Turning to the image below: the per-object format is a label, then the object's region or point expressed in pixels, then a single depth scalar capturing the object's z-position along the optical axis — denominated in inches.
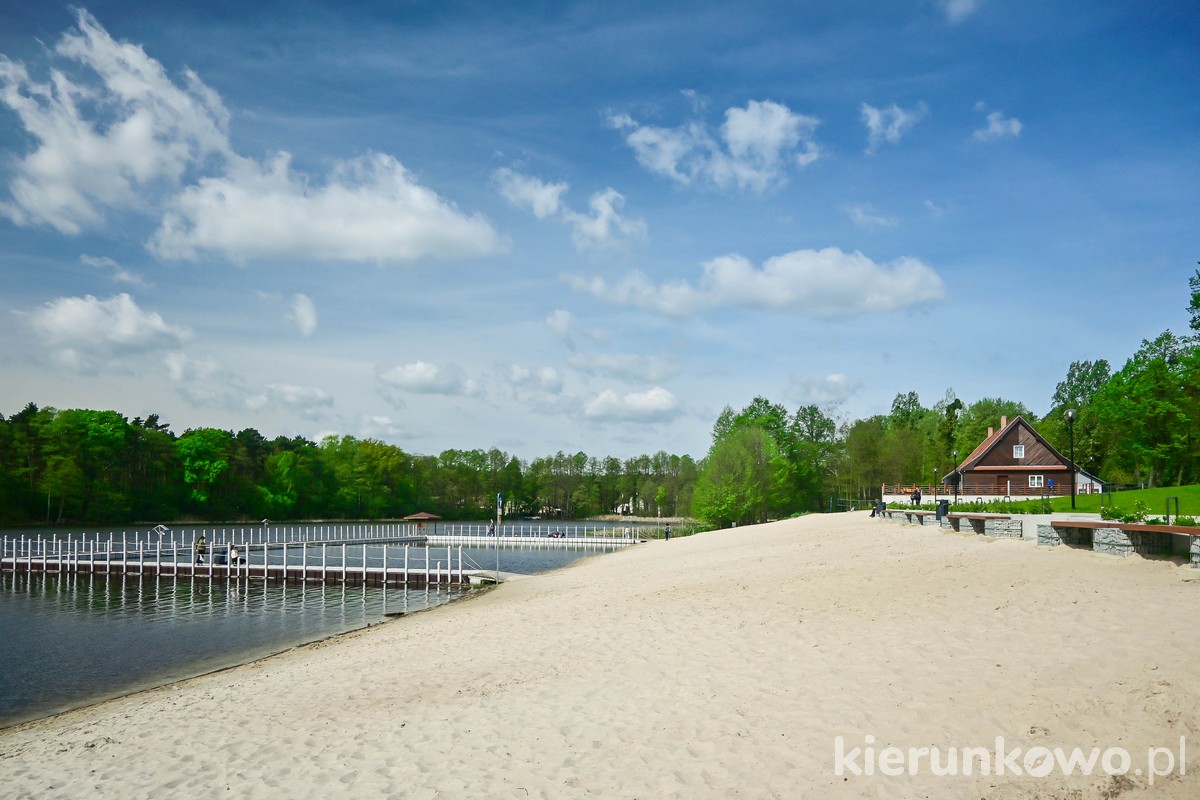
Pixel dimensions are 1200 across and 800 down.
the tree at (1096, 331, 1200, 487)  2236.7
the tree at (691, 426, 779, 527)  2632.9
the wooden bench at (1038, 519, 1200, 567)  544.7
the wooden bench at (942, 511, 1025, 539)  810.2
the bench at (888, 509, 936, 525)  1222.4
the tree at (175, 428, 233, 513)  3973.9
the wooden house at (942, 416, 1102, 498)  2303.2
